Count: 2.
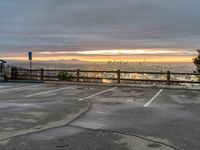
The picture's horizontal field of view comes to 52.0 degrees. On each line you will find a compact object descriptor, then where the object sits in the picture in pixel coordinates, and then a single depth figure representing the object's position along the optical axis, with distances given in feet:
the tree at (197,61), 56.21
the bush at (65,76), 51.91
